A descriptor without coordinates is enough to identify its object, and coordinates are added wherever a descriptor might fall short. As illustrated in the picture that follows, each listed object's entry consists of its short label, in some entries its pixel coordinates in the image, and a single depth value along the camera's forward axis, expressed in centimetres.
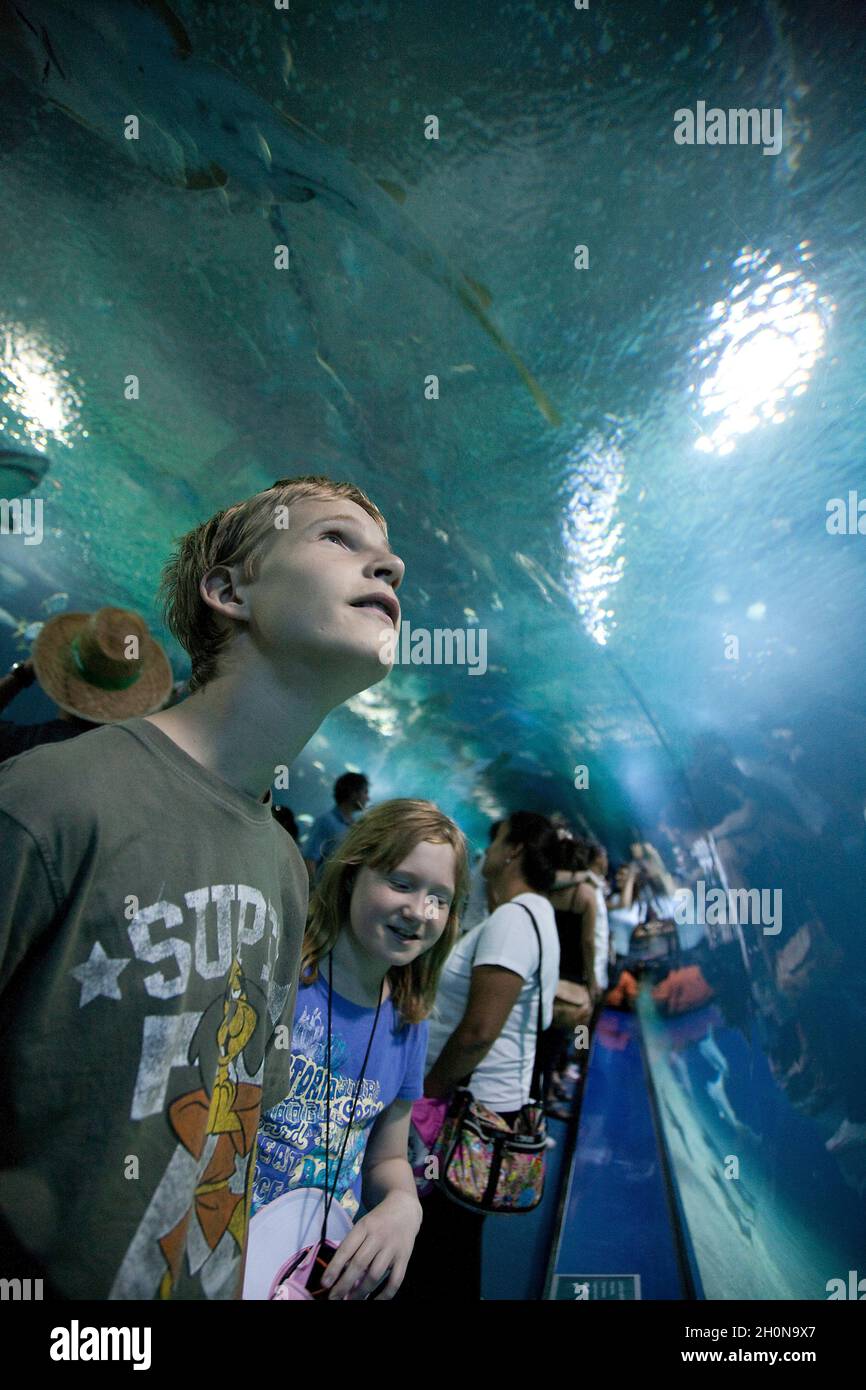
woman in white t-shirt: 239
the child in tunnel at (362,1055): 139
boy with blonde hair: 79
